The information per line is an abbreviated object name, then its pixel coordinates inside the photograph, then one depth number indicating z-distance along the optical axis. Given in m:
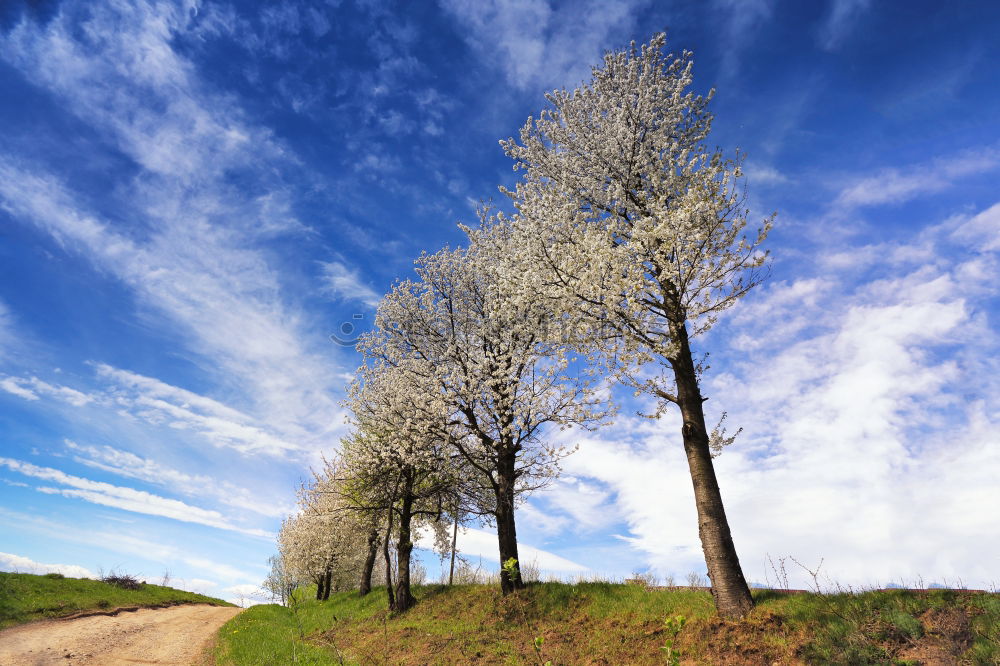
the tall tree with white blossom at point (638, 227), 12.15
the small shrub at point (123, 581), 29.69
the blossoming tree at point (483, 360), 18.02
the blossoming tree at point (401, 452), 19.84
